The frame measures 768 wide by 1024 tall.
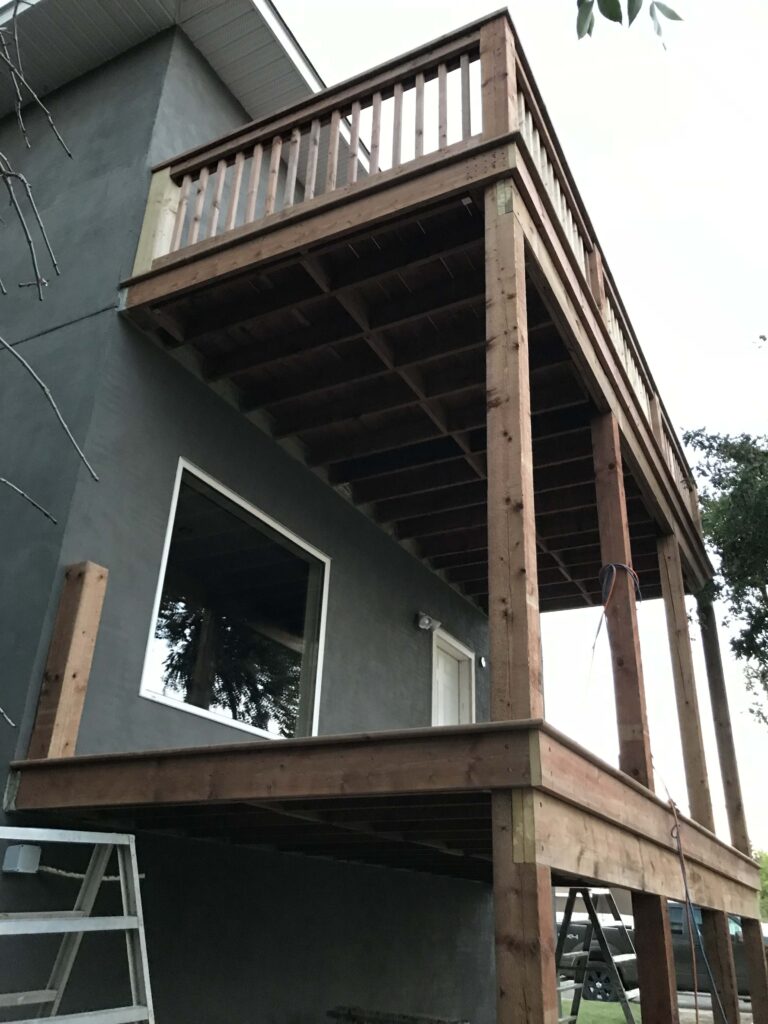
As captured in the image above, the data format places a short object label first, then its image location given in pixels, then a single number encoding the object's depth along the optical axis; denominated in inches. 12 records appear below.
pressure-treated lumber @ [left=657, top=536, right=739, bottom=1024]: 219.0
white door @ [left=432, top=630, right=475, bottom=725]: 311.6
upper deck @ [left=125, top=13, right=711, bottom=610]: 166.7
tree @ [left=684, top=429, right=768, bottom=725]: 312.8
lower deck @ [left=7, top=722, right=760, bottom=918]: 107.4
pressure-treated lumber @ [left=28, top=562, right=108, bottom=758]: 153.5
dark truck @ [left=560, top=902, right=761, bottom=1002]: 413.7
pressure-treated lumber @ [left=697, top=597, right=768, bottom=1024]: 279.4
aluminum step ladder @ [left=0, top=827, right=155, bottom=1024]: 120.7
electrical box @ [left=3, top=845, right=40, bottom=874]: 143.0
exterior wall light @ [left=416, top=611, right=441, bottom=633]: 293.6
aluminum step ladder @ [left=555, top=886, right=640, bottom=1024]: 224.4
